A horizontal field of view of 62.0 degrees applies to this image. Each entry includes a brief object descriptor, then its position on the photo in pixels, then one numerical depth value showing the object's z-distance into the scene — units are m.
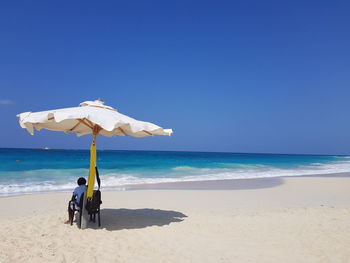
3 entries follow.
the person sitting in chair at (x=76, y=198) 6.21
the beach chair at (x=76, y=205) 6.17
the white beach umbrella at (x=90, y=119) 5.36
